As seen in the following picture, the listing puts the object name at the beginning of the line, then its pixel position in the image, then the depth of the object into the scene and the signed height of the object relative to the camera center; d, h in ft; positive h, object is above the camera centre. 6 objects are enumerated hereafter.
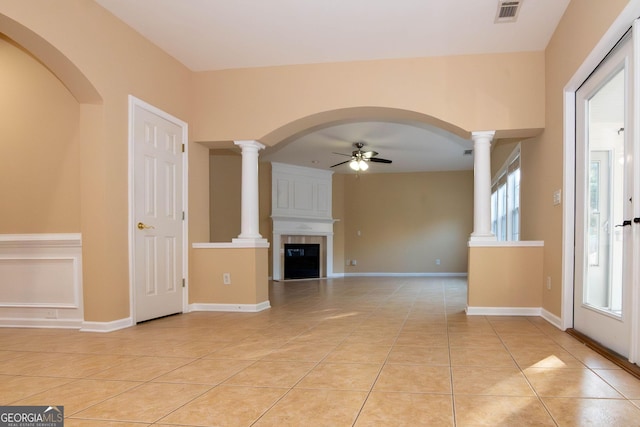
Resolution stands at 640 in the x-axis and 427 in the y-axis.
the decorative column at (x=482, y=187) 16.42 +0.68
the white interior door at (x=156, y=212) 14.48 -0.21
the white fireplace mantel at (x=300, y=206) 34.60 -0.02
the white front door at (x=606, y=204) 9.46 +0.05
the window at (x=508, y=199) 22.79 +0.41
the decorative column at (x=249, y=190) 18.03 +0.61
